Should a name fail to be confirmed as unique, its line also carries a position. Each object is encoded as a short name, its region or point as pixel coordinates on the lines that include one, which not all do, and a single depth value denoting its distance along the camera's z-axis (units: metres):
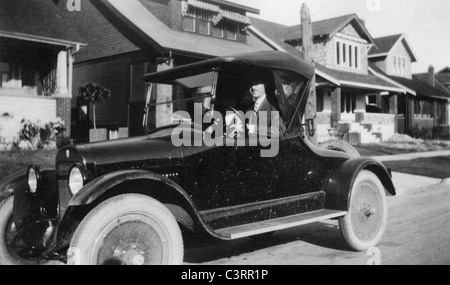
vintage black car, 3.13
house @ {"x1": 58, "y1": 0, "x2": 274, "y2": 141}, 16.30
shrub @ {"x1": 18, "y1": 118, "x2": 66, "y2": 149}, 11.91
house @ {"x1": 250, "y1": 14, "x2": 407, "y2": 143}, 23.25
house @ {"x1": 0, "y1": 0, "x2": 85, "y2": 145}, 12.46
